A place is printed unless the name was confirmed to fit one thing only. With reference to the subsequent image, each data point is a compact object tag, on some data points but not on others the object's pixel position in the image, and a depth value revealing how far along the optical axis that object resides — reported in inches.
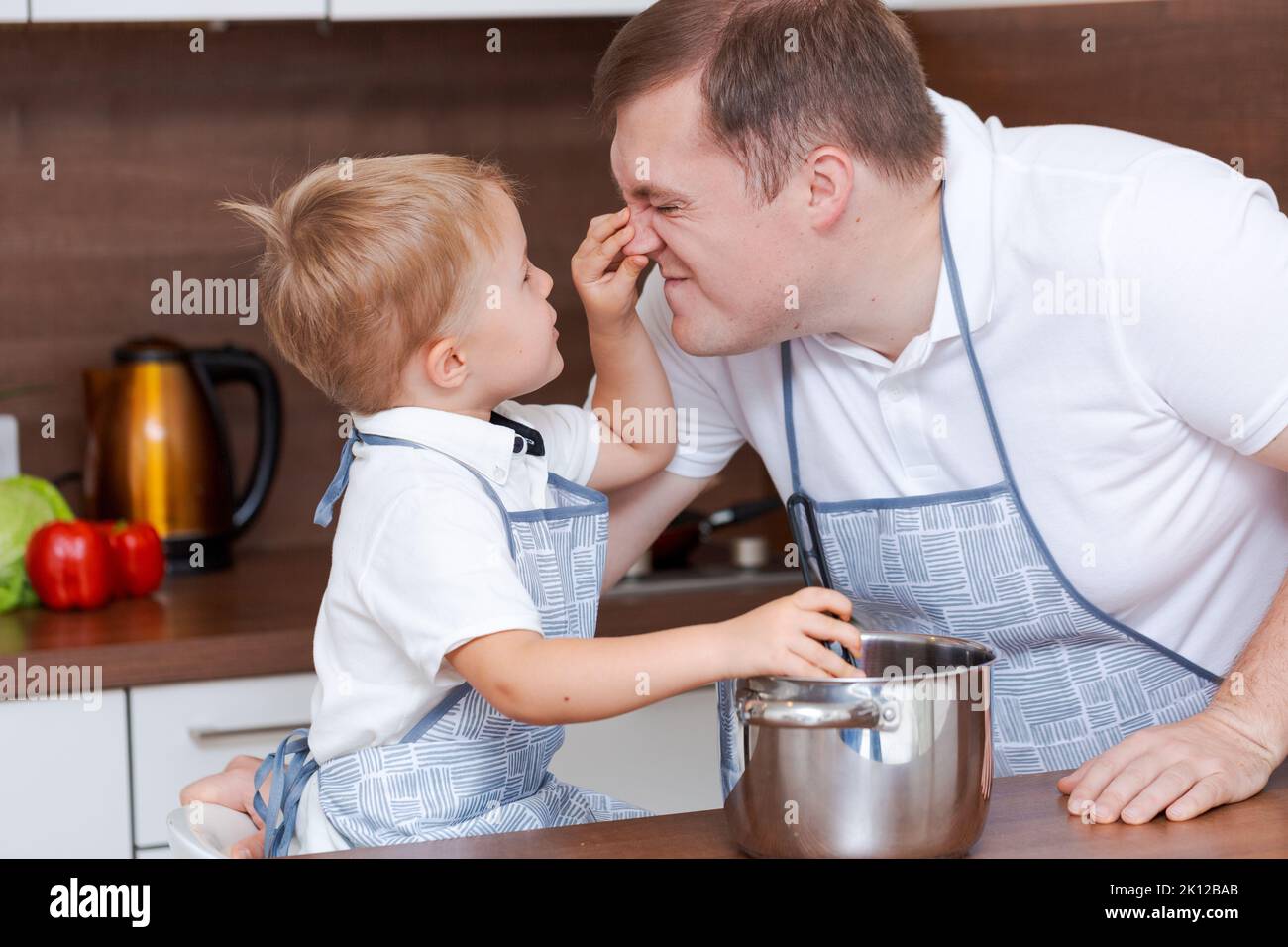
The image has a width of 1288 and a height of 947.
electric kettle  77.4
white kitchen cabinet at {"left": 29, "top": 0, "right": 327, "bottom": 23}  71.7
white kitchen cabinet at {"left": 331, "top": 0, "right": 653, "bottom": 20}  74.1
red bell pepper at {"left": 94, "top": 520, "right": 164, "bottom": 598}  73.4
